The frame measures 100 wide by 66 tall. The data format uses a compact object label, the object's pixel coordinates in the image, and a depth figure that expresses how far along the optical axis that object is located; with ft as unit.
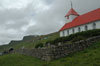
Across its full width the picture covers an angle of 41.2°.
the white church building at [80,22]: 114.07
